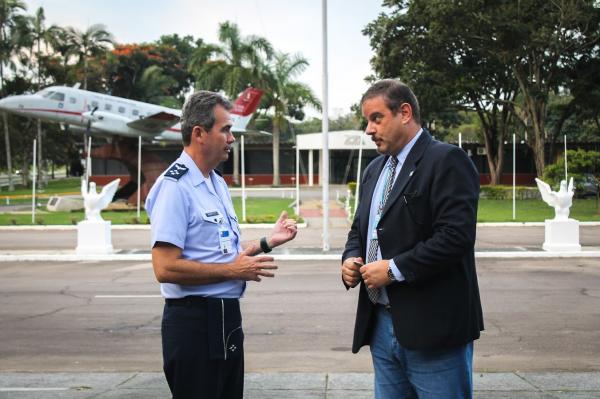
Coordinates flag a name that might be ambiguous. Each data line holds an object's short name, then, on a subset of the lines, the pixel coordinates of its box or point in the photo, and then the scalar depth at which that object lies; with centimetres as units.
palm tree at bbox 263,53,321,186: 5197
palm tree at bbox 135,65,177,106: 6712
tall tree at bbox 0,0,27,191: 5409
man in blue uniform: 346
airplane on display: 3616
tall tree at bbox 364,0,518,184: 3722
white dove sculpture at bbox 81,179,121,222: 1764
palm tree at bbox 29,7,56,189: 5453
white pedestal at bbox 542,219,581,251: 1702
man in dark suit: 336
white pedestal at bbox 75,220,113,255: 1748
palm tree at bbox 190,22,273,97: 4900
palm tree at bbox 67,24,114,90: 5541
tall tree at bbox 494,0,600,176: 3609
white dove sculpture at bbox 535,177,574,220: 1708
